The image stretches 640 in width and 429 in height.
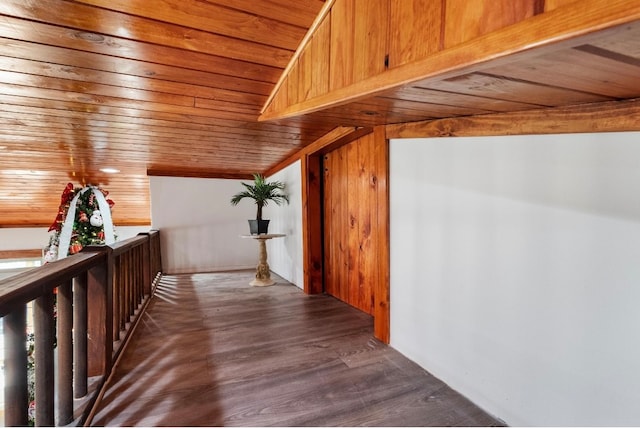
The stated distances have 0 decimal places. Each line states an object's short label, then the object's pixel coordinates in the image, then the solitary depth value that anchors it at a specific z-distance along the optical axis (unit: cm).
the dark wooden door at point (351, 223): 265
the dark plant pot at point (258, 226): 382
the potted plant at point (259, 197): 384
